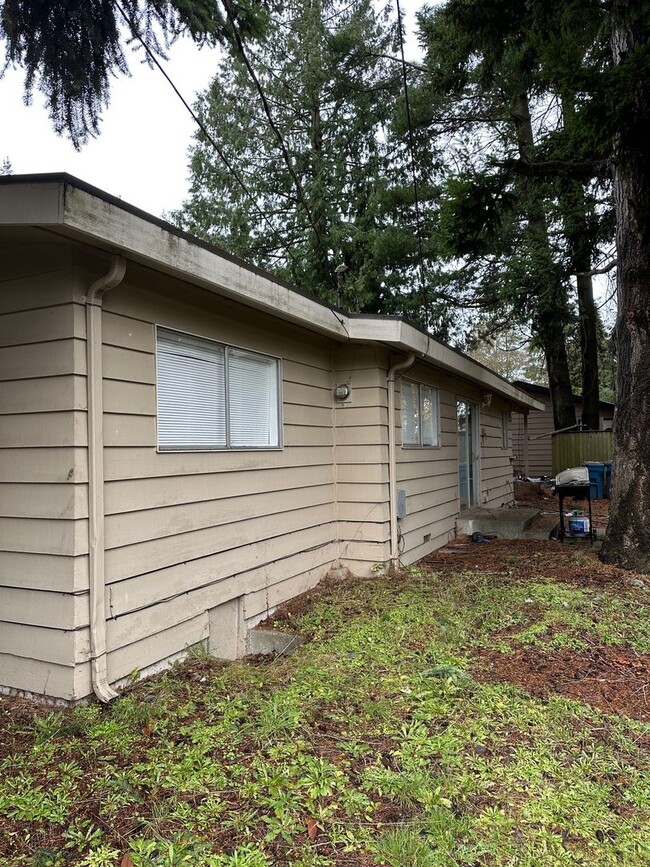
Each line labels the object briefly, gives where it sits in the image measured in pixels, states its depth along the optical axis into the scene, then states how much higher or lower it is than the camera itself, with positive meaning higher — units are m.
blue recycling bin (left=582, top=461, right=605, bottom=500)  12.30 -0.91
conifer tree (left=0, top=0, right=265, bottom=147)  4.13 +3.26
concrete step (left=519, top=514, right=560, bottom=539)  8.11 -1.45
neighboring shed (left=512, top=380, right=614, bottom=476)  18.48 +0.13
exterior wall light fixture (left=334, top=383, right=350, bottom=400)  5.75 +0.54
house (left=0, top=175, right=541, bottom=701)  2.87 +0.03
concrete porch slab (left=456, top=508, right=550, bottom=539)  8.20 -1.32
